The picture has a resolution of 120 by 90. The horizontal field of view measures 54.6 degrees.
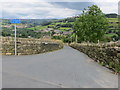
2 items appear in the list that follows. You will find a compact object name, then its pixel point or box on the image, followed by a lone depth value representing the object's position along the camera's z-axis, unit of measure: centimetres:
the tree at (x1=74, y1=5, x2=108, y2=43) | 2740
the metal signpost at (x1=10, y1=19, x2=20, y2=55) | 957
